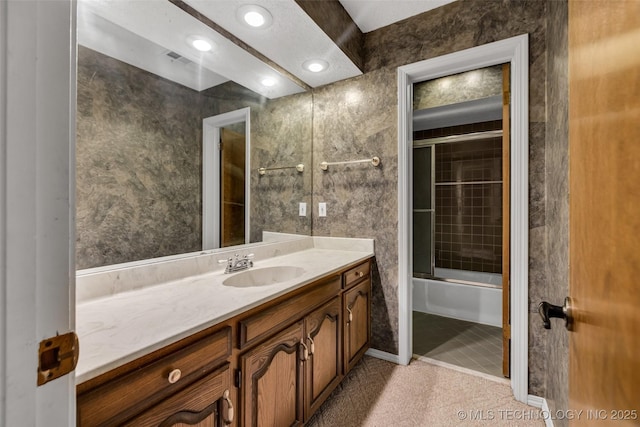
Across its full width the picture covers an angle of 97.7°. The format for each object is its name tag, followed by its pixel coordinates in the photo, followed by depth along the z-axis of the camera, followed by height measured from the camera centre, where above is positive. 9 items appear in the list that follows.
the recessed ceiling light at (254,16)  1.42 +1.04
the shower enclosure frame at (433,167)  3.32 +0.60
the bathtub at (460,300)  2.65 -0.87
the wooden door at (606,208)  0.40 +0.01
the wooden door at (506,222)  1.79 -0.06
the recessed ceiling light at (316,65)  1.96 +1.06
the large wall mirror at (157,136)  1.09 +0.36
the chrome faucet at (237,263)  1.53 -0.29
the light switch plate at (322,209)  2.32 +0.03
